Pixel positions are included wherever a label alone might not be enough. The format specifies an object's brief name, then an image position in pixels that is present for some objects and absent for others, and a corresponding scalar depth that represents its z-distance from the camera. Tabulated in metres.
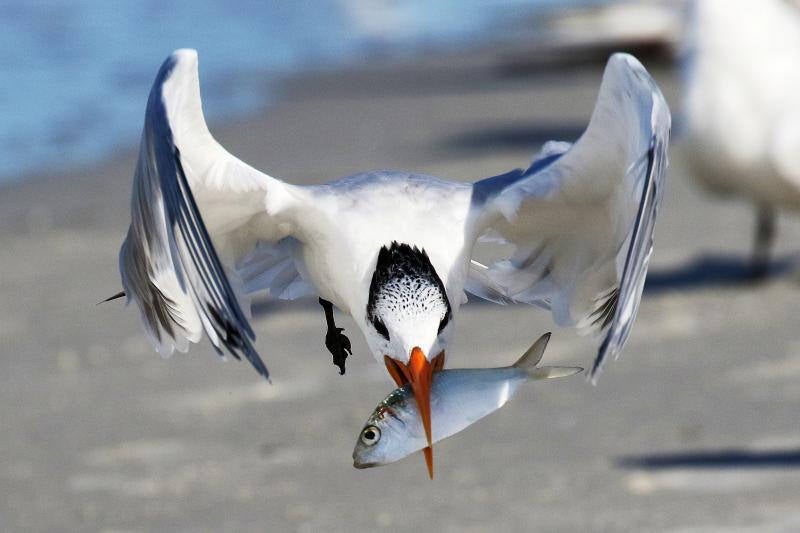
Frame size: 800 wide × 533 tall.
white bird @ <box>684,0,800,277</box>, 13.00
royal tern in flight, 6.80
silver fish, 6.62
